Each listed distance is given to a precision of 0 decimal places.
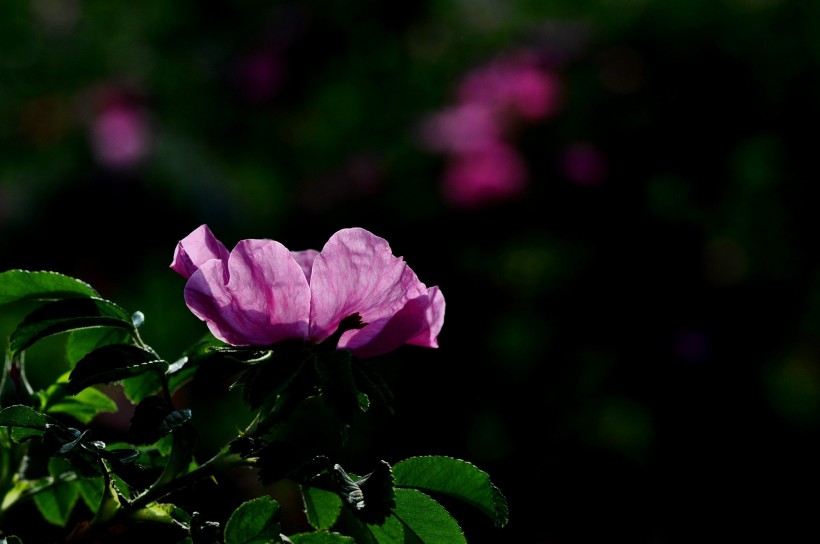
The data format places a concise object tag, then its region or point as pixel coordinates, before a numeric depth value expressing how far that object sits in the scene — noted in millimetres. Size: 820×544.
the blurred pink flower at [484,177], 3496
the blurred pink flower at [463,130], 3632
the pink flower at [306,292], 1114
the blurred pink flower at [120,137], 3965
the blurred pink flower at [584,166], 3570
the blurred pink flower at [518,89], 3705
